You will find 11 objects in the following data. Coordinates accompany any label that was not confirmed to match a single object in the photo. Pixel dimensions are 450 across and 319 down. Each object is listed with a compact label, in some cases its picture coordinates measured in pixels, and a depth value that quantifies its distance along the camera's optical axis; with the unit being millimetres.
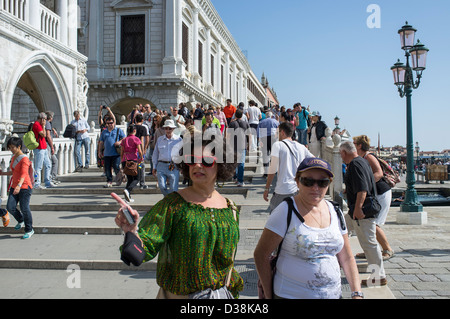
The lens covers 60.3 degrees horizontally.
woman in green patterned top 2221
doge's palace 12781
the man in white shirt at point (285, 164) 5262
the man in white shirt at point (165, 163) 7801
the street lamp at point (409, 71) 10555
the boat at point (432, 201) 17500
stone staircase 5035
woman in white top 2496
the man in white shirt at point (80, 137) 13108
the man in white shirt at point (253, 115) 14123
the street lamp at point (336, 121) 30734
